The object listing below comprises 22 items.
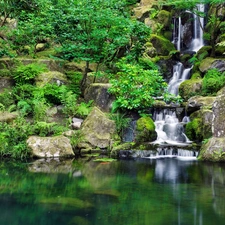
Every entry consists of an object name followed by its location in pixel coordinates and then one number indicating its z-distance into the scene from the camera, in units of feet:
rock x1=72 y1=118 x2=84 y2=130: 41.45
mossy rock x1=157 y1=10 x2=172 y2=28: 73.92
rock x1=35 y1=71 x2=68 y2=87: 48.08
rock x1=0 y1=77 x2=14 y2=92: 48.14
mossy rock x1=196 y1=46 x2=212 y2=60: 59.11
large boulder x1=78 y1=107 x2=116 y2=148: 39.91
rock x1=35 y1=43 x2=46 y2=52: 65.23
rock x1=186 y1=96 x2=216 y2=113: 42.14
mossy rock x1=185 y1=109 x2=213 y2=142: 38.68
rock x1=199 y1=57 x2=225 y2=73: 53.26
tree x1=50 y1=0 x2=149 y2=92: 45.34
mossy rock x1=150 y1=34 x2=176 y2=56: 66.90
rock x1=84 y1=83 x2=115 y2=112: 46.34
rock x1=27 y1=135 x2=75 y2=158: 35.82
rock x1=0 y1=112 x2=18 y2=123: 38.34
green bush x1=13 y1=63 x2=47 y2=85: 47.70
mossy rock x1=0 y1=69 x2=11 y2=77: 49.34
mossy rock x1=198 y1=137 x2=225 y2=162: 33.73
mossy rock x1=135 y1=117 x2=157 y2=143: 40.47
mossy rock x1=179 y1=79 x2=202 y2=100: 50.04
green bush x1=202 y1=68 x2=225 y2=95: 47.19
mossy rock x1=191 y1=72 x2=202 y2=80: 54.44
